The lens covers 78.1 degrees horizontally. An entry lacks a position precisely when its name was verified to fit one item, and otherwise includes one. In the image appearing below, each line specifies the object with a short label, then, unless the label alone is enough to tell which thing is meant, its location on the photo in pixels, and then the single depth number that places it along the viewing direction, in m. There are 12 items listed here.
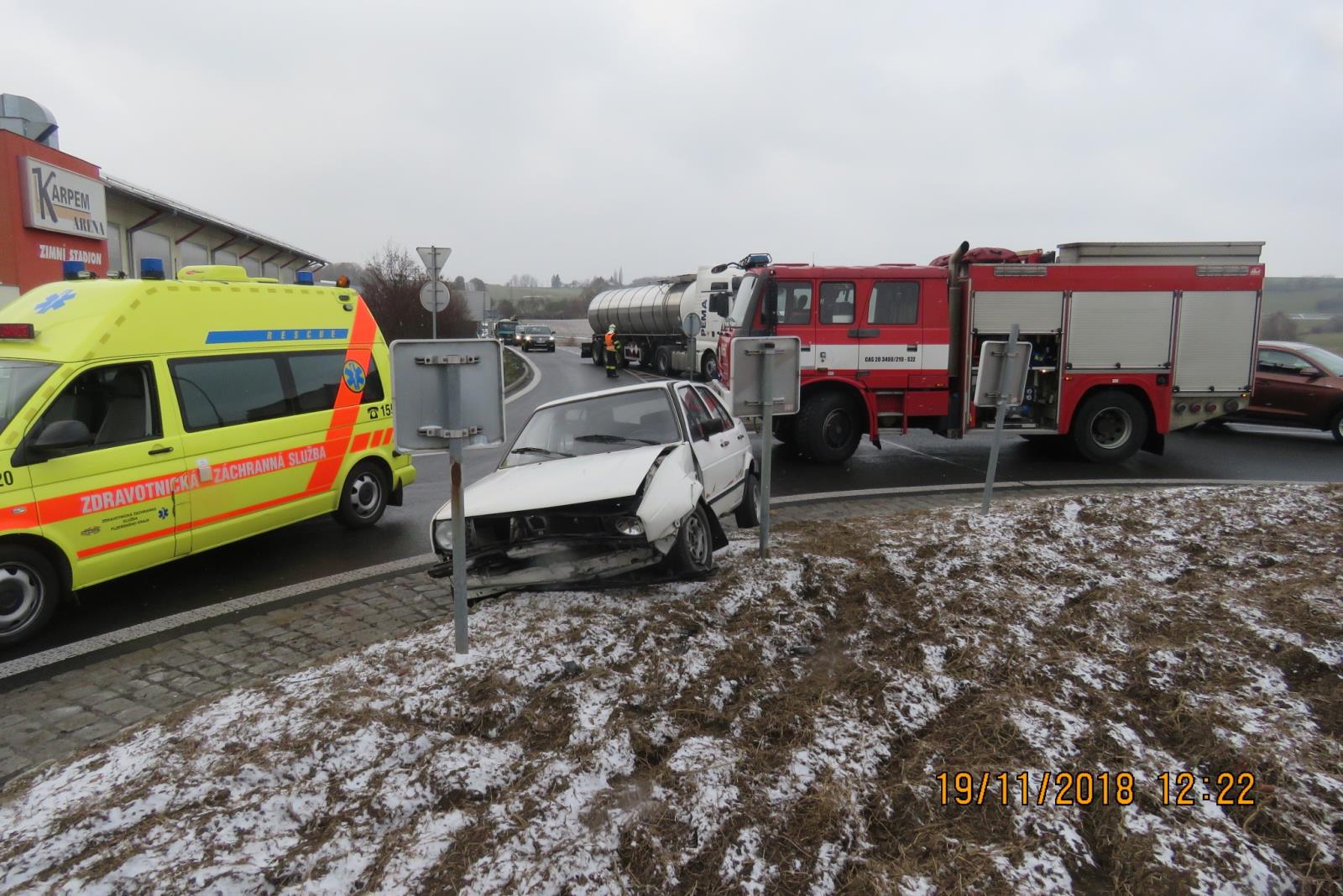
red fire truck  11.49
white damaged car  5.27
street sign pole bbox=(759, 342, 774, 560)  6.19
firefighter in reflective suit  33.34
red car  14.10
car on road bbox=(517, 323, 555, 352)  51.03
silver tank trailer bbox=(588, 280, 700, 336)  28.78
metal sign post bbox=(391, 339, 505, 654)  4.38
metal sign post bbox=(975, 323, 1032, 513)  7.59
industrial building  12.08
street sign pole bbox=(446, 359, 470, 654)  4.41
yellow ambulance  5.33
